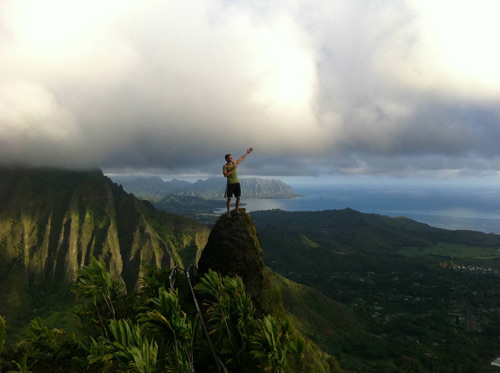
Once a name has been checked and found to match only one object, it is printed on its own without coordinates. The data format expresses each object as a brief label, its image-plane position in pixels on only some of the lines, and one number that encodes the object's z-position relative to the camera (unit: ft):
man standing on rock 58.54
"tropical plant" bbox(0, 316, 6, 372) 20.21
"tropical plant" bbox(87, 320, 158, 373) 20.83
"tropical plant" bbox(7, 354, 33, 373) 21.24
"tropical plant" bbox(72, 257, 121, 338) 39.86
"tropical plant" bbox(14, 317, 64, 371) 36.11
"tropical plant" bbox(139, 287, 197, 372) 26.22
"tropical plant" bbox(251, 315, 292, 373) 27.73
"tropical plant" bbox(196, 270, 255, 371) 31.81
